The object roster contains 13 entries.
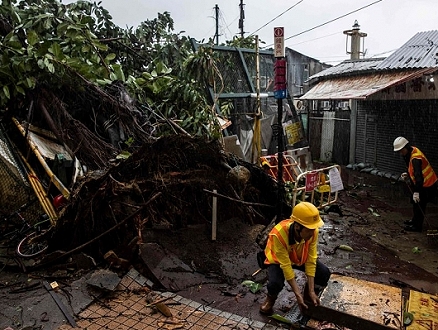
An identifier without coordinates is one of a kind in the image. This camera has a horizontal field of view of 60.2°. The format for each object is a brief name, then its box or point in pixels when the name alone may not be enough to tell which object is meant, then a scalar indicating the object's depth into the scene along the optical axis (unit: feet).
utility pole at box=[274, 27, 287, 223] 18.02
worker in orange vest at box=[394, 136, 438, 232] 23.62
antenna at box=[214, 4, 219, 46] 77.07
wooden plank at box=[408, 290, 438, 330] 12.87
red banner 24.25
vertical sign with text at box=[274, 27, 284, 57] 18.03
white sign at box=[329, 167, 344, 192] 25.75
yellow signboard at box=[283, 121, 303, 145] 38.83
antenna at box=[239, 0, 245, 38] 84.33
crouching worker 12.68
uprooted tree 18.31
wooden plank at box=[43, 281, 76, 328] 13.85
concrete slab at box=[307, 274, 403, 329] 13.74
